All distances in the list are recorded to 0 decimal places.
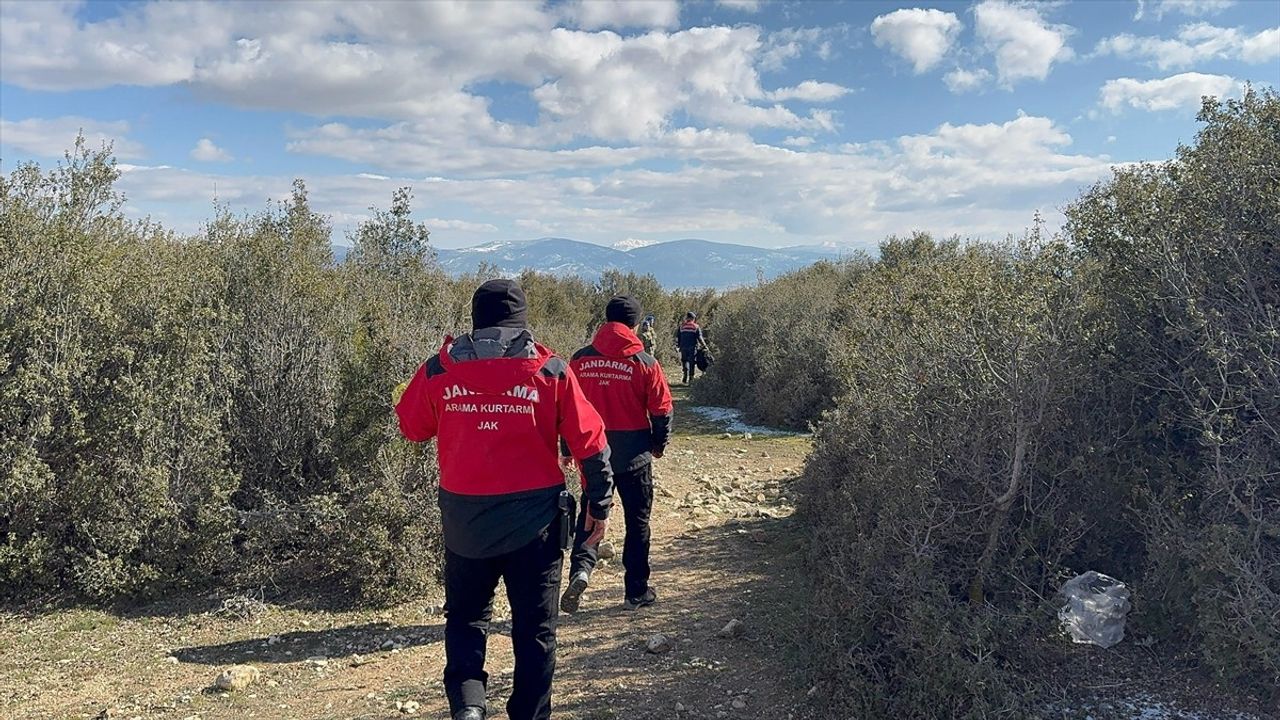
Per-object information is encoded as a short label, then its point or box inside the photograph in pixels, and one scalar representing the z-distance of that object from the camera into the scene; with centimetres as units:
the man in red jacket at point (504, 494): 319
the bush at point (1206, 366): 331
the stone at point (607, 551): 642
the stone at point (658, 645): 448
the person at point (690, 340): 1859
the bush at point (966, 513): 350
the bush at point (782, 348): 1347
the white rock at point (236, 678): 427
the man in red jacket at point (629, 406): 501
